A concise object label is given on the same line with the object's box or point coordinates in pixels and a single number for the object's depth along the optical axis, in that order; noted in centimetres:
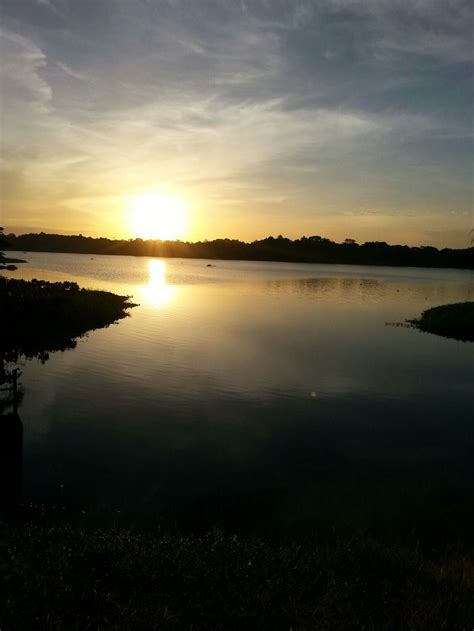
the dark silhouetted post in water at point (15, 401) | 1985
